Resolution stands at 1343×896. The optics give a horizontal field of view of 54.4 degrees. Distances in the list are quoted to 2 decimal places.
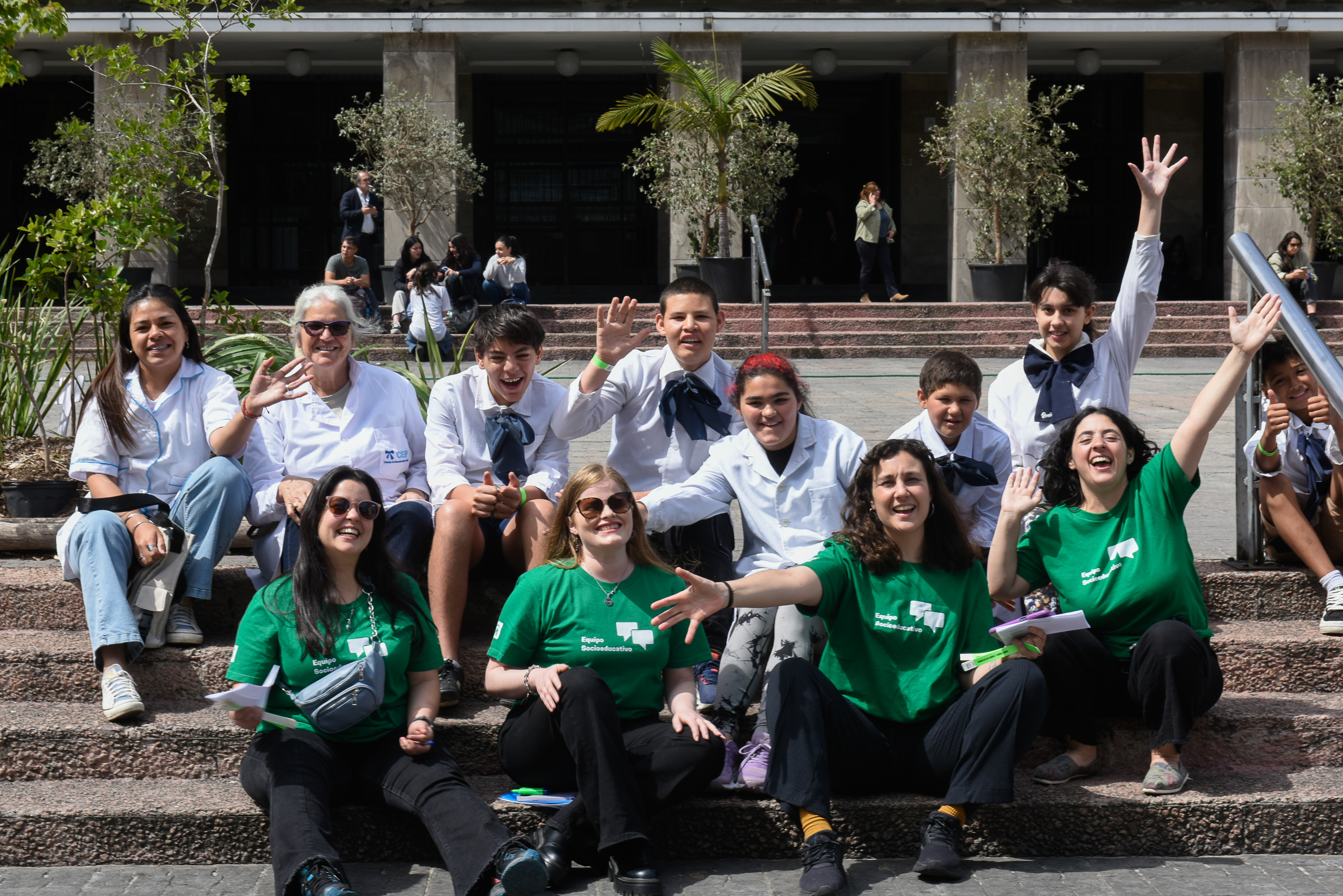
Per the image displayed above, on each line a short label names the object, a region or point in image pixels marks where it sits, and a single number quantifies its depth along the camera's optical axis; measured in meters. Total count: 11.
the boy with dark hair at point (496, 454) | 4.12
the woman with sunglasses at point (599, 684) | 3.37
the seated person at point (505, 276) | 15.24
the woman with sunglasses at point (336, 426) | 4.42
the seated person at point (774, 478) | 4.04
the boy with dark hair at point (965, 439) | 4.18
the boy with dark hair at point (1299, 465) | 4.36
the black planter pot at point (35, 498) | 4.88
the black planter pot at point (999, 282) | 16.25
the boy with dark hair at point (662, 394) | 4.52
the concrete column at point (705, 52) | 17.39
